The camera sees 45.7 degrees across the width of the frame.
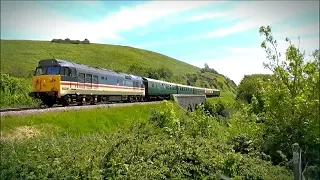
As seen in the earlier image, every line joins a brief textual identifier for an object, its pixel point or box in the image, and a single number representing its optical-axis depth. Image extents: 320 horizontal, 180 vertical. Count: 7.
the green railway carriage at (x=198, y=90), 50.74
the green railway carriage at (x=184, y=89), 44.24
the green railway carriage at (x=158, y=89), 35.26
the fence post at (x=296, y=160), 9.36
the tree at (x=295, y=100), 12.08
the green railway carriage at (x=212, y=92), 59.69
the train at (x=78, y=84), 17.86
